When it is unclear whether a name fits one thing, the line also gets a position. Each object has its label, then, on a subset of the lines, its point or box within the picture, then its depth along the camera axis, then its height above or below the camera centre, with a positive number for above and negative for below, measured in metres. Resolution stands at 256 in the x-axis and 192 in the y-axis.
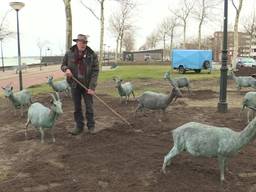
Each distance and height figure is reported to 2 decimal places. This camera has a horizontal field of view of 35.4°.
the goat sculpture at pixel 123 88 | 14.04 -1.19
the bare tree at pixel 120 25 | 55.50 +4.33
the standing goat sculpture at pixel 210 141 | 5.80 -1.27
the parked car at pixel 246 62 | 47.39 -0.82
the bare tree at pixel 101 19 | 36.58 +3.38
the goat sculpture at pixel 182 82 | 17.53 -1.16
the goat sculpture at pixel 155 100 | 10.57 -1.20
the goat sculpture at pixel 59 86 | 15.89 -1.21
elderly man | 9.03 -0.42
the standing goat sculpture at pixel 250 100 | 10.41 -1.17
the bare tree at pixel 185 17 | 54.94 +5.42
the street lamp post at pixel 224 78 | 12.45 -0.71
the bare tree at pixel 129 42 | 87.04 +3.17
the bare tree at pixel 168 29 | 70.53 +4.96
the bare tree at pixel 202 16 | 49.48 +4.83
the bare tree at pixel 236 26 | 31.35 +2.23
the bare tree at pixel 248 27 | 59.05 +4.29
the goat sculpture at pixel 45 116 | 8.34 -1.29
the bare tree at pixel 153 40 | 90.35 +3.75
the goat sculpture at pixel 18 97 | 12.17 -1.28
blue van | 37.25 -0.44
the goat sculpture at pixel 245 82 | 17.61 -1.17
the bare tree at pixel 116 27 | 58.28 +4.24
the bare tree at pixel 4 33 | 46.13 +2.62
